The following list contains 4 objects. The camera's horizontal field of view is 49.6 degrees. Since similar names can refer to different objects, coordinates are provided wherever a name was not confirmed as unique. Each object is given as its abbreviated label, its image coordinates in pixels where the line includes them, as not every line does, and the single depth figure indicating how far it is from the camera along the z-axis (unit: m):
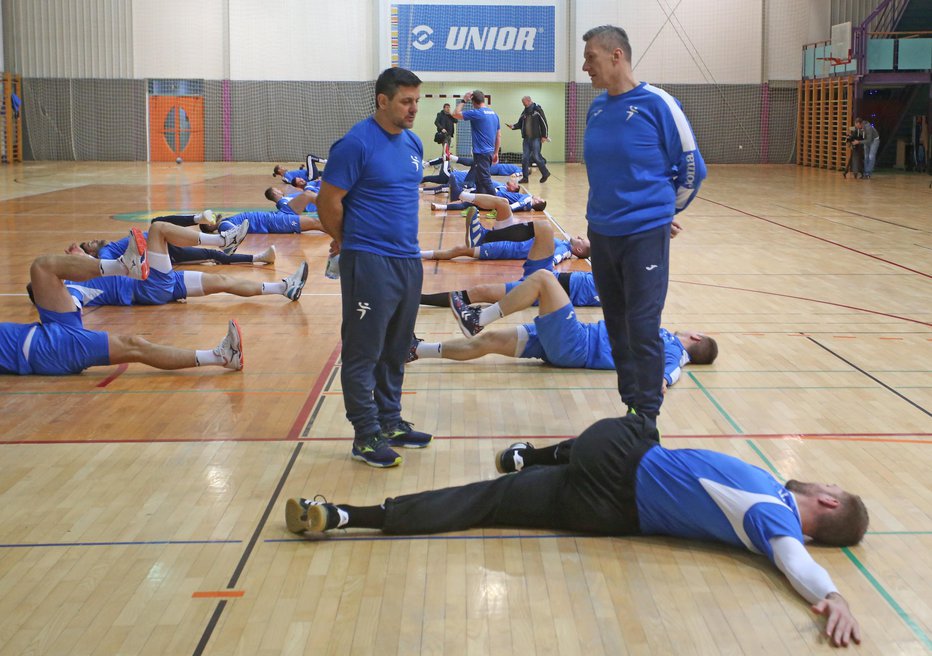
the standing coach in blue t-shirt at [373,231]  4.84
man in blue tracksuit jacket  5.12
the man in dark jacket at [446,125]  21.84
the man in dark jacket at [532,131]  24.09
